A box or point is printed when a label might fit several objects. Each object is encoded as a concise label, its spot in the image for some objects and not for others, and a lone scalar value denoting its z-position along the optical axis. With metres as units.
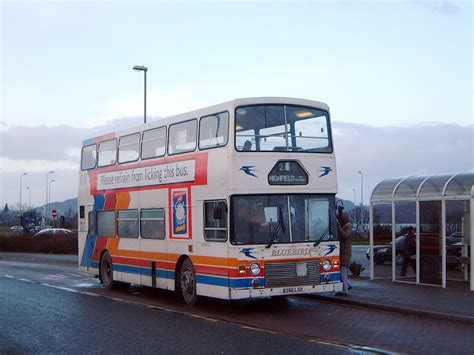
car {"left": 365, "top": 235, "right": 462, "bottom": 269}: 19.61
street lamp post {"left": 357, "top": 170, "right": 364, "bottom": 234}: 68.44
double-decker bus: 14.67
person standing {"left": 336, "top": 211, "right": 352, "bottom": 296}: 17.17
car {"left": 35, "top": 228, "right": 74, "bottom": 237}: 47.87
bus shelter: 18.36
